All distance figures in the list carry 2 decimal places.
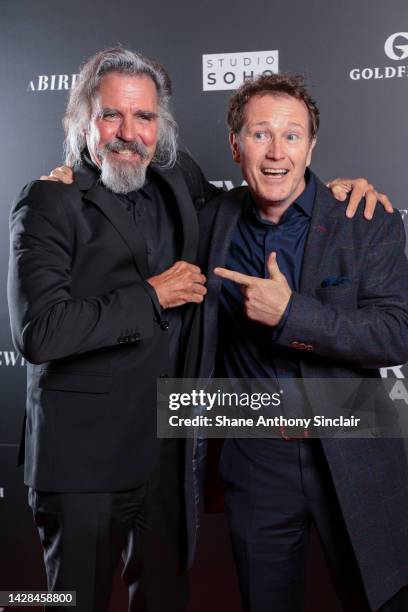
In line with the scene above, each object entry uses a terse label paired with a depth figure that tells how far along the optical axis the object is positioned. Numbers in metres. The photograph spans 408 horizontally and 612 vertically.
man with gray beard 1.77
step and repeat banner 2.61
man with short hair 1.67
